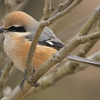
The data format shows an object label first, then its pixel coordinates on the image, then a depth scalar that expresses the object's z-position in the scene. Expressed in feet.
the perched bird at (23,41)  15.66
